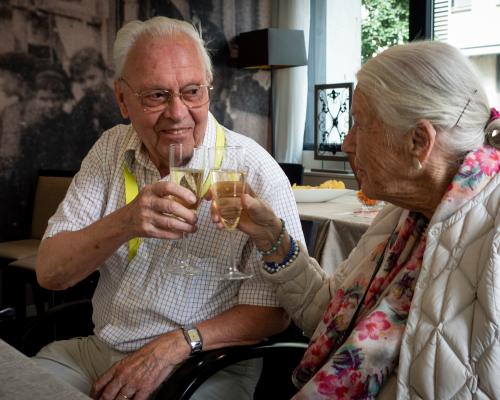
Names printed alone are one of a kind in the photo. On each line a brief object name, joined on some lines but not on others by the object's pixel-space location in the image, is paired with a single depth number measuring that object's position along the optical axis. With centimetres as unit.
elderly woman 96
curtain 602
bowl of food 322
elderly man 141
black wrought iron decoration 536
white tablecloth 261
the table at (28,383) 68
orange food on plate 283
